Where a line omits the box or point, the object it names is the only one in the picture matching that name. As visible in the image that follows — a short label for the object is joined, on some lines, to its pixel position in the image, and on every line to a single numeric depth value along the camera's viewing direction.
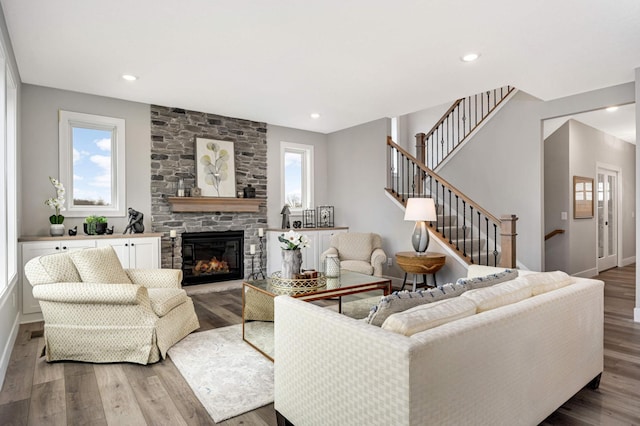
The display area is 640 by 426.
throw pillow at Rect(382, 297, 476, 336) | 1.46
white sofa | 1.33
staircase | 5.47
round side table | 4.59
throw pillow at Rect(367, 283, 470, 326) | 1.63
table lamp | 4.66
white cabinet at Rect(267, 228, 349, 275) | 6.08
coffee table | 3.01
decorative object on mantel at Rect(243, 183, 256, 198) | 6.02
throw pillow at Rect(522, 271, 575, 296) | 2.11
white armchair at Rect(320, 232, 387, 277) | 5.20
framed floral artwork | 5.58
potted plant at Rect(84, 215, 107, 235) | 4.51
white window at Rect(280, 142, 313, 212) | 6.63
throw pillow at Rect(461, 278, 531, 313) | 1.78
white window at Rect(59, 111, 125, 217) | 4.64
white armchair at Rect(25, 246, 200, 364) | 2.77
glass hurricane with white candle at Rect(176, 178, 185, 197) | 5.32
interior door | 6.99
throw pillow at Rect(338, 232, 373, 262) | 5.52
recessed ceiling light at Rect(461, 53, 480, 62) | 3.52
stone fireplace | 5.26
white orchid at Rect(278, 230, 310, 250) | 3.31
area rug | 2.25
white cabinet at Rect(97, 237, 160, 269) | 4.48
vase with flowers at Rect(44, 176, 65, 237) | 4.25
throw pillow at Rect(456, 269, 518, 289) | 2.07
